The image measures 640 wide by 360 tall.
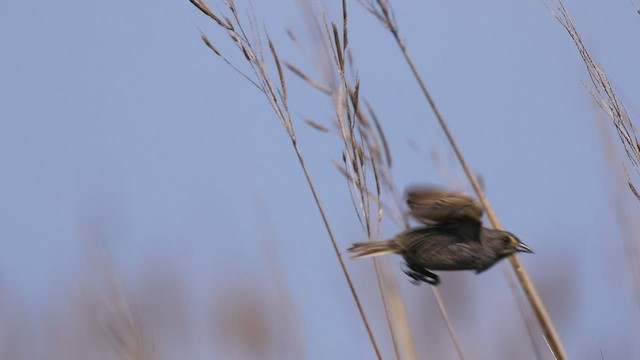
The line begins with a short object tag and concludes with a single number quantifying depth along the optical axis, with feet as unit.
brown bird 23.30
